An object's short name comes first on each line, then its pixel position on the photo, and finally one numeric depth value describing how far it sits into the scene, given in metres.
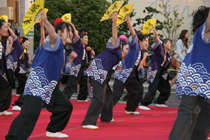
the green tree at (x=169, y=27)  16.61
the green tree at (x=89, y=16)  15.90
